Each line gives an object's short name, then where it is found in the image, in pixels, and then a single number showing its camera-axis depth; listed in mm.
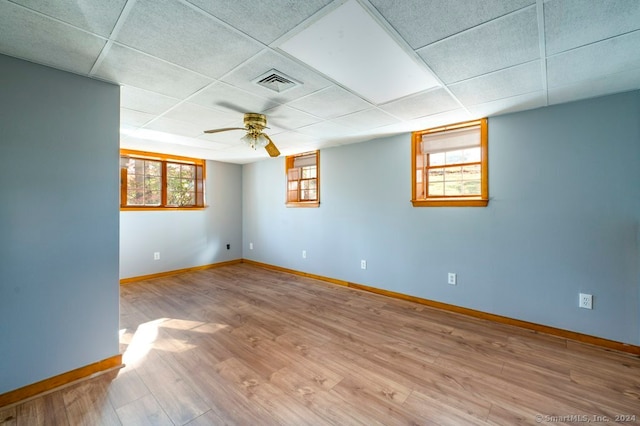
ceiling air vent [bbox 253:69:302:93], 2066
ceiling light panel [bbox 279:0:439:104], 1511
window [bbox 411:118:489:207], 3174
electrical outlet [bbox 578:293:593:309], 2543
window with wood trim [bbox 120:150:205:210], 4684
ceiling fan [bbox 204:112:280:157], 2965
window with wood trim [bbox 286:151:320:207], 4934
